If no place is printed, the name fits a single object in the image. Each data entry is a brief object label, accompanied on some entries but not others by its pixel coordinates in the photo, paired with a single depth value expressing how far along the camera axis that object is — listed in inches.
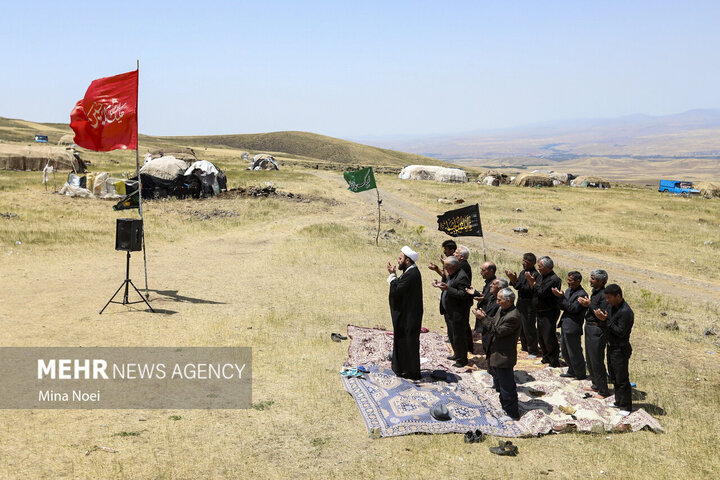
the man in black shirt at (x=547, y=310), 388.8
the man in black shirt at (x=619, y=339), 316.8
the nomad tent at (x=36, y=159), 1722.4
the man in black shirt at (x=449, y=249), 425.2
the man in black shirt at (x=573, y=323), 360.5
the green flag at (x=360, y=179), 925.8
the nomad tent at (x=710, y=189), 2272.4
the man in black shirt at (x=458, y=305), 389.1
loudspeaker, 493.7
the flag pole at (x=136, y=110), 496.1
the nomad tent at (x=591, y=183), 2780.5
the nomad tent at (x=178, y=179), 1326.0
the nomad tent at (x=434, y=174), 2541.8
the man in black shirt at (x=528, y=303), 404.2
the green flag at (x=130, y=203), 510.2
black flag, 556.1
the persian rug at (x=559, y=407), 303.4
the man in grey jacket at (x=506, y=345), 309.4
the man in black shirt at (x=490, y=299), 345.1
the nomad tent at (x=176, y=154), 1852.2
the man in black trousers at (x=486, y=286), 388.8
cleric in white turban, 358.3
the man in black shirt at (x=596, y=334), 339.6
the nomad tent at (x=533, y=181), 2556.6
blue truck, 2427.4
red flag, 484.2
